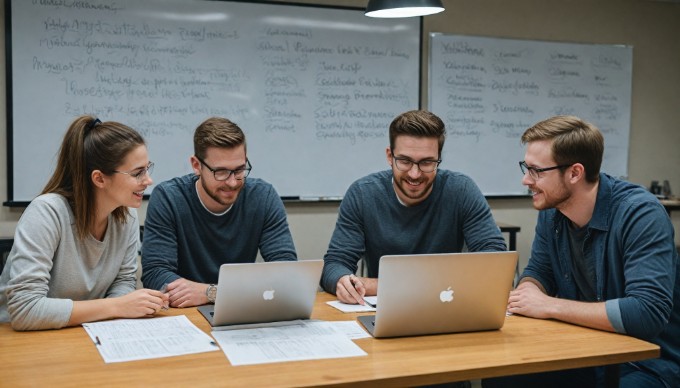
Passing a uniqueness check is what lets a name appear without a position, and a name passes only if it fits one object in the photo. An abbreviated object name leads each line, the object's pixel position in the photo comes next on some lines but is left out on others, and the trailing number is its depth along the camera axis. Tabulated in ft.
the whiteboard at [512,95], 14.75
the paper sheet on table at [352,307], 6.63
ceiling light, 8.13
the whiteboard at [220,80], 12.09
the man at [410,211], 7.94
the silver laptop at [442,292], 5.50
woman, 5.83
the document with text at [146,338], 5.06
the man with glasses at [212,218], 7.55
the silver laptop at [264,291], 5.52
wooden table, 4.58
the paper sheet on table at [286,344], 5.06
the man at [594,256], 5.95
